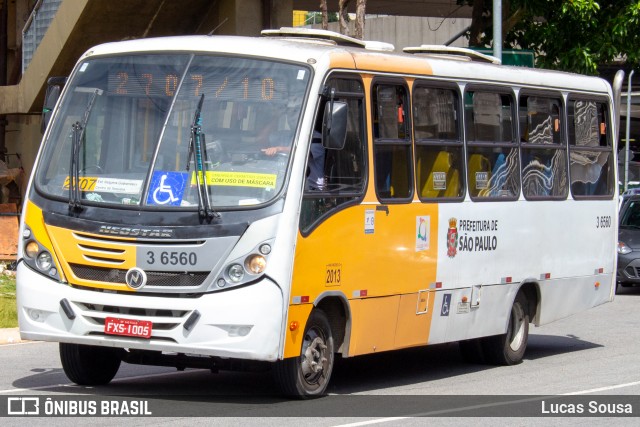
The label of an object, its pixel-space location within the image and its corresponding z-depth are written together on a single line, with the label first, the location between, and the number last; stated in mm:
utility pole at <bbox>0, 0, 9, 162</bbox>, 29375
